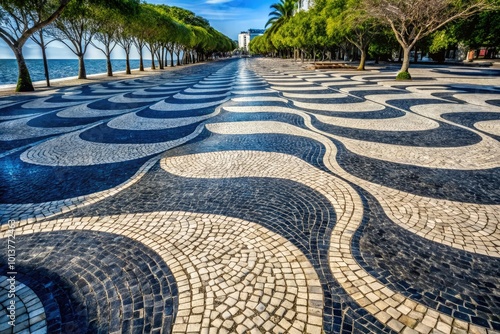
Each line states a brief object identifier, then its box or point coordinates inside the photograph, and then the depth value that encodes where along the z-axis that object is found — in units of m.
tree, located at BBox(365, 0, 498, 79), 17.98
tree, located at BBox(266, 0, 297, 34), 69.06
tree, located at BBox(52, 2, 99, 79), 24.19
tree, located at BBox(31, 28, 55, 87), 24.88
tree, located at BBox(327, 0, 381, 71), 24.95
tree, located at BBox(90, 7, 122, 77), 28.23
